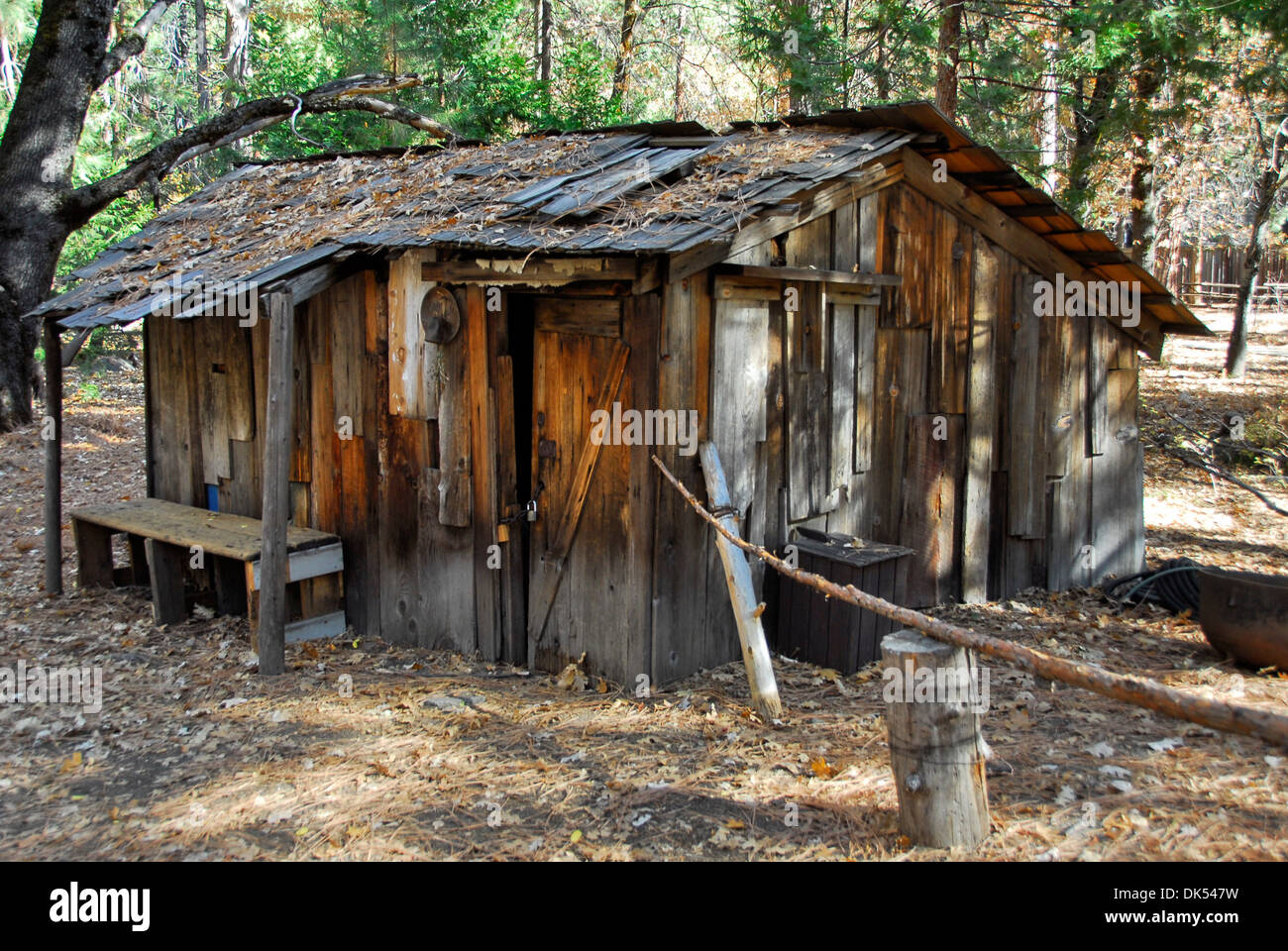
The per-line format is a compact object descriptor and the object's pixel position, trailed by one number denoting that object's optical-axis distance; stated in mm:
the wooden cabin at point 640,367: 6500
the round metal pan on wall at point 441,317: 6992
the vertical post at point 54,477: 9000
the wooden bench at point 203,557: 7723
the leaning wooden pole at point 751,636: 6051
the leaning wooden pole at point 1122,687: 3074
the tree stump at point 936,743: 4098
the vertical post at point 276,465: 6809
